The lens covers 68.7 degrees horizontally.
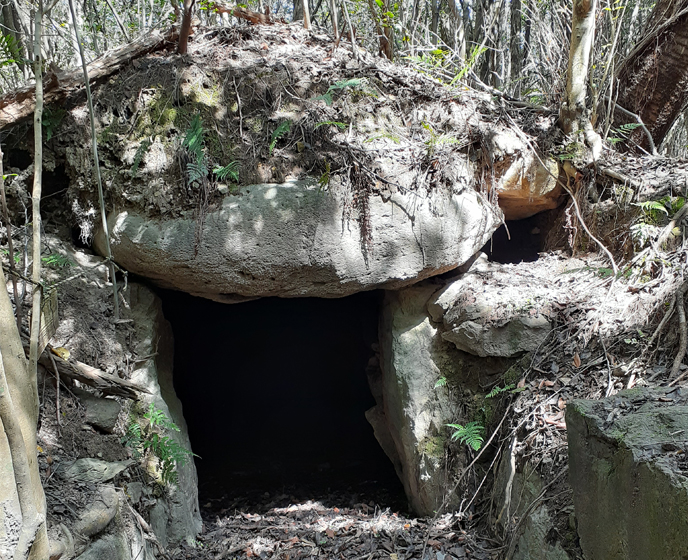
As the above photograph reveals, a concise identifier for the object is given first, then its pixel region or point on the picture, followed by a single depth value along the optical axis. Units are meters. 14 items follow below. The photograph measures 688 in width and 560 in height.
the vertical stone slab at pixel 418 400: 4.67
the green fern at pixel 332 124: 4.44
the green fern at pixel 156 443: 3.81
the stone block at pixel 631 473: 1.90
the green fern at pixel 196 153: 4.21
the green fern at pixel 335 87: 4.68
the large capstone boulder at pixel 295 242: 4.18
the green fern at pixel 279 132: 4.38
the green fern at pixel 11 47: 4.00
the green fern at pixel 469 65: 4.88
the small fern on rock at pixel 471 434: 4.08
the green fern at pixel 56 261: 4.05
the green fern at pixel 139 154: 4.30
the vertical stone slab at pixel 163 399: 4.02
